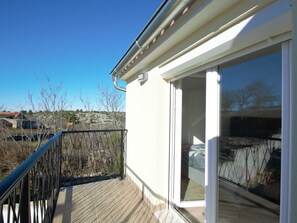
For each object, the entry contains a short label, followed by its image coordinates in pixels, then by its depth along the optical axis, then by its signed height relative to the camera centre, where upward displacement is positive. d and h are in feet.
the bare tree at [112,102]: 33.66 +1.94
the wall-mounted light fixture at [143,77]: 13.92 +2.34
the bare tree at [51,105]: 29.09 +1.12
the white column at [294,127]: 3.42 -0.14
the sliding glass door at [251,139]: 5.78 -0.67
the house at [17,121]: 28.17 -1.06
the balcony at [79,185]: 5.12 -4.48
